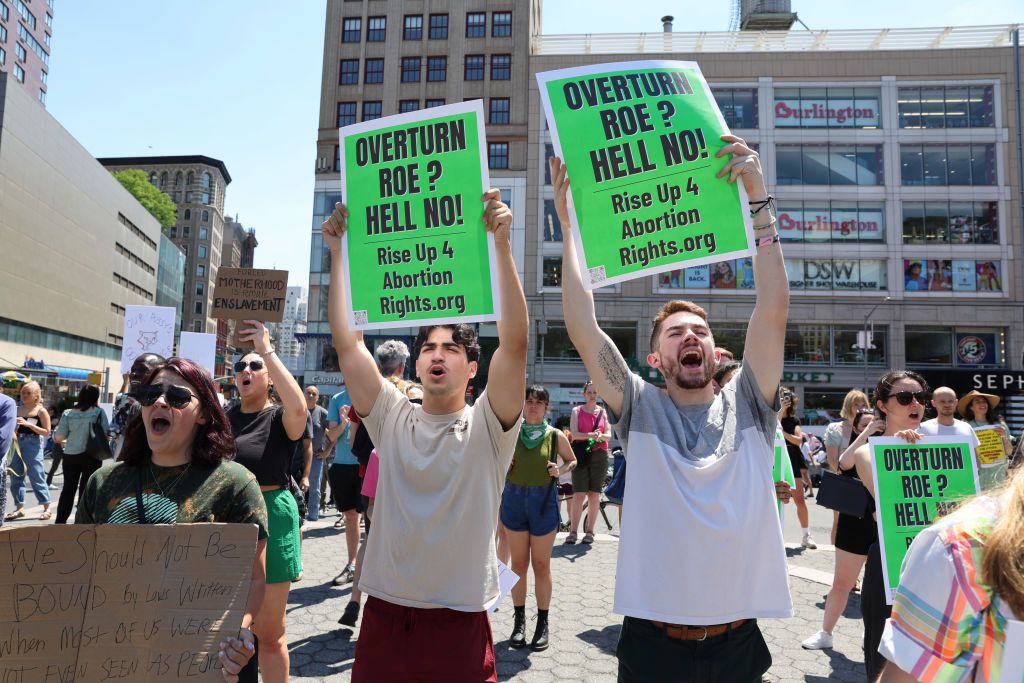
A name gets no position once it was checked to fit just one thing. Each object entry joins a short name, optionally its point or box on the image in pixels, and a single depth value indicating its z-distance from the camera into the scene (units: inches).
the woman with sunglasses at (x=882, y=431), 134.0
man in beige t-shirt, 99.9
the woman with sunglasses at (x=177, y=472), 94.3
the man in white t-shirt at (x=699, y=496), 88.6
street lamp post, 1373.0
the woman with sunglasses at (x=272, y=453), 134.2
